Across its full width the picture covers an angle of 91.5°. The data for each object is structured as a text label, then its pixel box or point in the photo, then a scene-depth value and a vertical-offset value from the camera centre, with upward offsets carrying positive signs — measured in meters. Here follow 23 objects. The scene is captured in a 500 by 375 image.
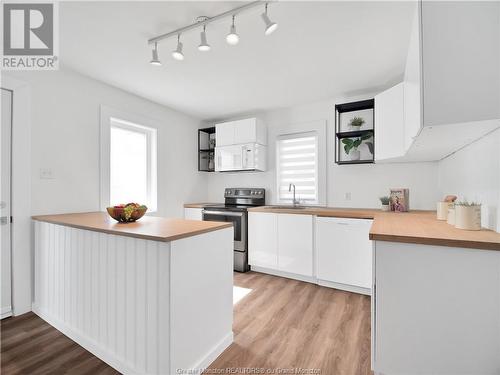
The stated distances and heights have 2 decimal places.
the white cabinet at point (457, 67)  1.09 +0.57
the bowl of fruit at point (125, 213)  1.85 -0.20
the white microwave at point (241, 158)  3.61 +0.46
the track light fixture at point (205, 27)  1.57 +1.18
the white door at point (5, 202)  2.13 -0.13
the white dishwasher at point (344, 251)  2.57 -0.70
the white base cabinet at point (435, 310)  1.07 -0.58
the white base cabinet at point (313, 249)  2.61 -0.73
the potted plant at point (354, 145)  3.00 +0.54
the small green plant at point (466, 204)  1.38 -0.10
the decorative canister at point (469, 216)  1.35 -0.16
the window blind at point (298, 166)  3.51 +0.33
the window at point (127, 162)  2.84 +0.33
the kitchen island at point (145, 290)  1.33 -0.65
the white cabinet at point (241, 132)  3.59 +0.85
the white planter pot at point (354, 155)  3.19 +0.44
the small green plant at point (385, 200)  2.77 -0.14
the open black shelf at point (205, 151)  4.24 +0.65
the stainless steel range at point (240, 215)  3.38 -0.40
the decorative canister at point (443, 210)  1.89 -0.18
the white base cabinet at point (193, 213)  3.78 -0.41
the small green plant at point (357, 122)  3.07 +0.84
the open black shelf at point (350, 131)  2.96 +0.70
